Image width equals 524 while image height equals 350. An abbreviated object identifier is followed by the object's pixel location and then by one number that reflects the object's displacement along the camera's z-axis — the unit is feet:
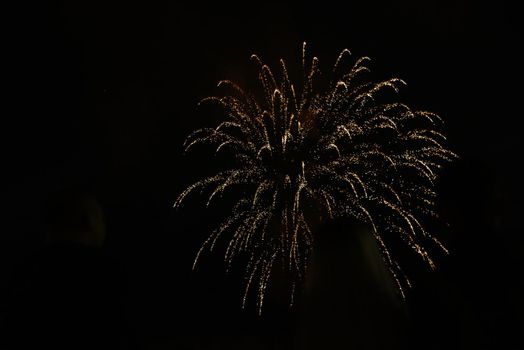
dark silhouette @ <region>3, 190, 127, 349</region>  11.28
